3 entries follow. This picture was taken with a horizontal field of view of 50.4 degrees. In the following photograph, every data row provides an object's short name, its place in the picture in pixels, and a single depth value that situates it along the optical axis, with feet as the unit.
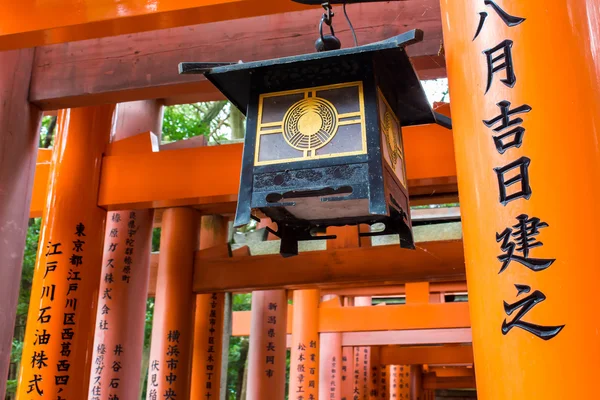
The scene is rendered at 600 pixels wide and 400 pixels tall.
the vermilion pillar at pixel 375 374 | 44.81
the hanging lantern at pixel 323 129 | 7.33
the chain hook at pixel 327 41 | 7.91
